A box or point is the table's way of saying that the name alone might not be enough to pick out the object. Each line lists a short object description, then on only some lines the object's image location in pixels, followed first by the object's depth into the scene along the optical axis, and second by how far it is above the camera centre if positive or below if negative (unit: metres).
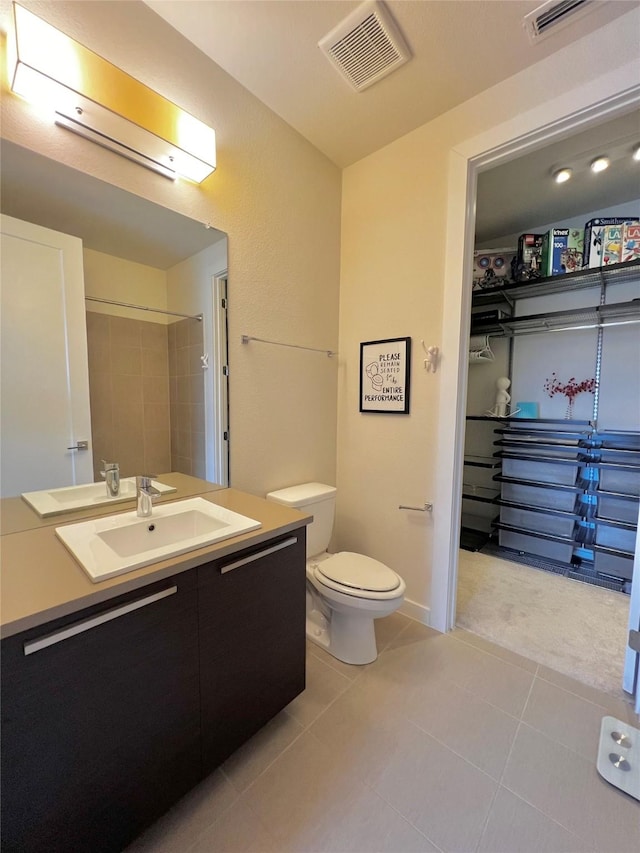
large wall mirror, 1.08 +0.25
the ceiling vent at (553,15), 1.21 +1.44
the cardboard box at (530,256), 2.54 +1.12
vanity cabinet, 0.70 -0.77
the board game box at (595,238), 2.20 +1.10
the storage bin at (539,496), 2.54 -0.73
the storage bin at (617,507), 2.29 -0.73
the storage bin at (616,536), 2.32 -0.93
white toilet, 1.53 -0.88
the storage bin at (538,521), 2.55 -0.93
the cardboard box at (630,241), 2.11 +1.03
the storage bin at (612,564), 2.32 -1.13
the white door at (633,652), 1.40 -1.07
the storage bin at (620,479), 2.29 -0.52
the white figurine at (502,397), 2.85 +0.05
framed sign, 1.94 +0.16
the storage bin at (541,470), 2.52 -0.53
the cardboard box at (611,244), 2.15 +1.03
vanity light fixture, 1.01 +1.02
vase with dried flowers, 2.54 +0.13
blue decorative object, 2.78 -0.06
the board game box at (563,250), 2.35 +1.09
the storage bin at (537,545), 2.57 -1.14
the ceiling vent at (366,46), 1.27 +1.45
